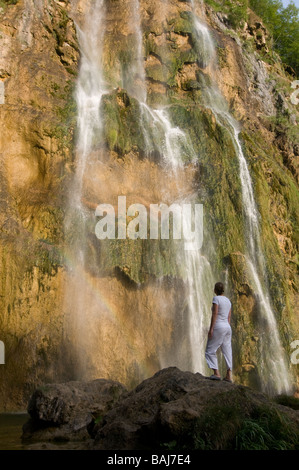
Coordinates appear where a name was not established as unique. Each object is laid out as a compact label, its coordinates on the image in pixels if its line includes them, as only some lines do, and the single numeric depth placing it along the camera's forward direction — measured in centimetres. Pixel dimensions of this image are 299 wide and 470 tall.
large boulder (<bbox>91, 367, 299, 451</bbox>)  484
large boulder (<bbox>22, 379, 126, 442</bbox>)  655
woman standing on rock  752
